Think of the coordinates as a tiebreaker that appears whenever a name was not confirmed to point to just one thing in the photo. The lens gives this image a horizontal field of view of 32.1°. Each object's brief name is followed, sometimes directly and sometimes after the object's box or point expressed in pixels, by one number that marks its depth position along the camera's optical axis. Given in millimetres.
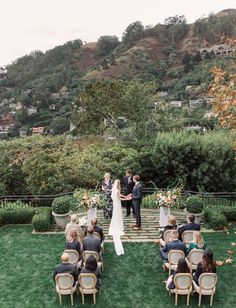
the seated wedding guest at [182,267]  9625
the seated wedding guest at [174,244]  10758
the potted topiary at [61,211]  15691
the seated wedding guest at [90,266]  9879
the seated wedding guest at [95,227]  12295
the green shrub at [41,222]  15422
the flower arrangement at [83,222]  13531
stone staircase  14602
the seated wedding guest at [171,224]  12000
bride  13695
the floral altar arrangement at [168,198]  14875
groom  14750
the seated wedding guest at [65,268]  9906
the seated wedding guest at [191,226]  12188
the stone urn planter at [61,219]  15752
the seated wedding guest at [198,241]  10719
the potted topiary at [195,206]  15602
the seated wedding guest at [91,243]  11117
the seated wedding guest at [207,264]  9656
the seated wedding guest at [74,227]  11919
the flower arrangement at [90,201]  14766
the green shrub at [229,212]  16305
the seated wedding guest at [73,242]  11078
